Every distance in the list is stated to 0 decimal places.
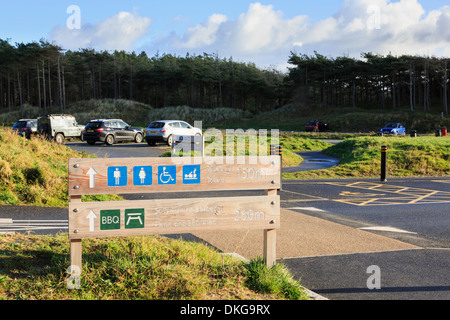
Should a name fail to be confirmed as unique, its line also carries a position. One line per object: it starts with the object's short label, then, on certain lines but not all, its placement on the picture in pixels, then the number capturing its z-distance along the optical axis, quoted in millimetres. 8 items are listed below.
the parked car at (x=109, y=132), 28953
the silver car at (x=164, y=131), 28328
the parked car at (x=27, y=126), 32156
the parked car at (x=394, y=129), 43172
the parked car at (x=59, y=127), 29000
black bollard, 16406
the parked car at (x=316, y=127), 51781
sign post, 4457
